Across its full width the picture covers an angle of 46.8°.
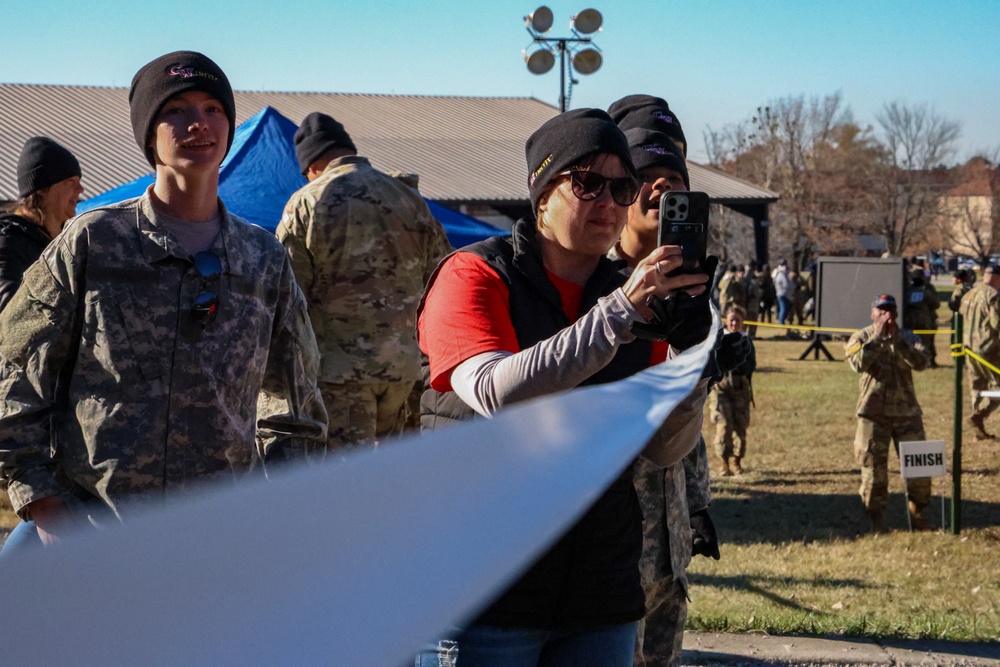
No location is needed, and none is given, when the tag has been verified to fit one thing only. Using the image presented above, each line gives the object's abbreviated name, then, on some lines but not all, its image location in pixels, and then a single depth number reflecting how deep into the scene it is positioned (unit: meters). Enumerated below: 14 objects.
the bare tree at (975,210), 64.62
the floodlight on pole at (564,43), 13.30
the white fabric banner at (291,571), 0.68
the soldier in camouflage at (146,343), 2.41
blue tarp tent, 7.73
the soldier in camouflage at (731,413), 11.20
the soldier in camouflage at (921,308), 21.25
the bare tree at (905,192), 64.69
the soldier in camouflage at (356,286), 5.26
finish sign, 8.83
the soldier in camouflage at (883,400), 9.37
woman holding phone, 2.29
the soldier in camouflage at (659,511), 2.93
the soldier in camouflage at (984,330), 14.62
